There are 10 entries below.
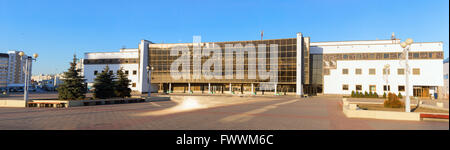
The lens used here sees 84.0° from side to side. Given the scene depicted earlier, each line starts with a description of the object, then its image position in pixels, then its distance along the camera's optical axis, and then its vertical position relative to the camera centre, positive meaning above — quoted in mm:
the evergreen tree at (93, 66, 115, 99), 23766 -706
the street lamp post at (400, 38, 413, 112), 12970 +906
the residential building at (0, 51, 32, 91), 136000 +5356
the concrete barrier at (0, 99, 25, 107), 18219 -1853
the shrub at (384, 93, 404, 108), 19359 -1600
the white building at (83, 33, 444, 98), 47688 +2891
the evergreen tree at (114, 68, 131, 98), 26455 -774
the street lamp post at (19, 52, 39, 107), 17952 +96
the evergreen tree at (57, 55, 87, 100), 21156 -742
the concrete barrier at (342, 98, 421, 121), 12141 -1681
